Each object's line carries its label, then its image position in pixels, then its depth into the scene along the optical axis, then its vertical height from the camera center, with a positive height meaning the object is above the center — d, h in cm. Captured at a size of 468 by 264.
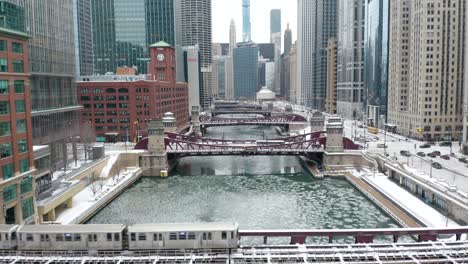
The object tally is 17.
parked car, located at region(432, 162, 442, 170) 7279 -1238
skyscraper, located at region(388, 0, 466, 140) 11388 +485
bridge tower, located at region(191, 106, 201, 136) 16750 -1056
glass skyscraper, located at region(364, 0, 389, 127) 14638 +1052
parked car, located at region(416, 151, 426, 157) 8611 -1238
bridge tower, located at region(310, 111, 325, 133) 11782 -849
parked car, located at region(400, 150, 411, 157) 8504 -1212
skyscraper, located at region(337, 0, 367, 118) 19100 +1138
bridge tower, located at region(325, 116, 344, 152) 8900 -940
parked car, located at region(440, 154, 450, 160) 8182 -1234
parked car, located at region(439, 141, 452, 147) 10256 -1252
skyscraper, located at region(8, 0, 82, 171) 7344 +309
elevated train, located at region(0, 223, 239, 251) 3444 -1098
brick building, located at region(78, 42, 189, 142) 11900 -351
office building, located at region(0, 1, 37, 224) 4316 -291
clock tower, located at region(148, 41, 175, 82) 14500 +965
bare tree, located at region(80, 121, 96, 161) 9103 -881
